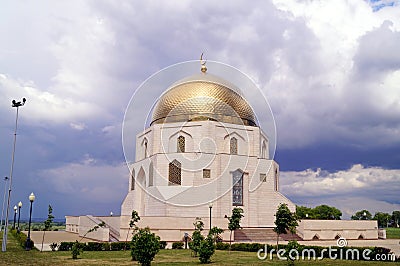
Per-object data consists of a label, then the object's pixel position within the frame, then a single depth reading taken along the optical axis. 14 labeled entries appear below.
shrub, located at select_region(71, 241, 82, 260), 15.47
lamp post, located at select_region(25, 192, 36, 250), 17.88
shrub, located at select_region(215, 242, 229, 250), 20.80
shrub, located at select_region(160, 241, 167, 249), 21.77
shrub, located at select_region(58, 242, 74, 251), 19.67
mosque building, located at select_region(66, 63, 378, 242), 29.27
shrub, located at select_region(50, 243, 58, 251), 19.41
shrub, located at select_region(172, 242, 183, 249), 22.27
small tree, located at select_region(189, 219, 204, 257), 15.79
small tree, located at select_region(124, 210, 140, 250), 23.27
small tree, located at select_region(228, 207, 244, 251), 21.58
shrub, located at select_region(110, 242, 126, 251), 20.64
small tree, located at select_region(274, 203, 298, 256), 17.95
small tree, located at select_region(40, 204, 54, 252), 18.69
